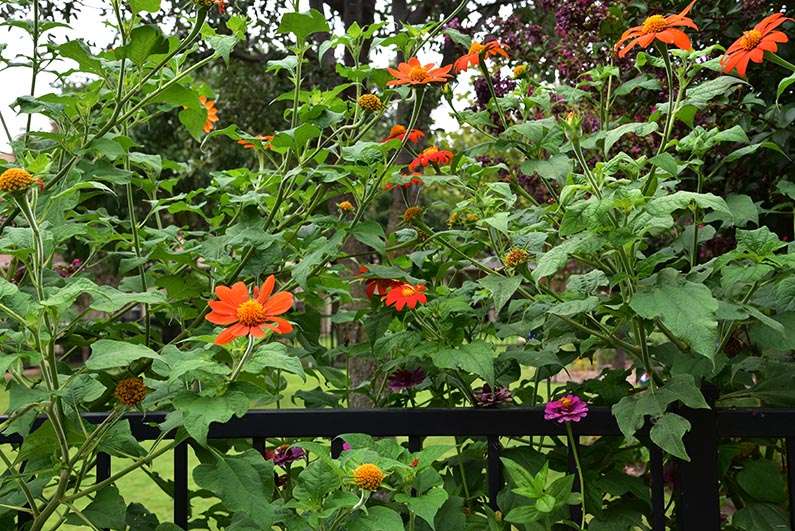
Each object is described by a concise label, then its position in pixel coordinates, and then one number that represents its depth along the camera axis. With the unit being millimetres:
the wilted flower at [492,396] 1581
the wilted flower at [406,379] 1765
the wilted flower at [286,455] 1673
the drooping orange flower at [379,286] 1712
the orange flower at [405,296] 1580
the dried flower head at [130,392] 1340
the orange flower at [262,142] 1770
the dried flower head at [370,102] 1694
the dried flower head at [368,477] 1208
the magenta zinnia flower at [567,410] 1460
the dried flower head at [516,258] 1515
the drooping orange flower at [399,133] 1820
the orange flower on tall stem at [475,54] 1752
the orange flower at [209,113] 2111
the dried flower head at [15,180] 1194
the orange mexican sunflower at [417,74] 1597
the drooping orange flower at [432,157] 1860
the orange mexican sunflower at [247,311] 1194
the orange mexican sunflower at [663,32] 1403
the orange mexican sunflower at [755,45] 1405
